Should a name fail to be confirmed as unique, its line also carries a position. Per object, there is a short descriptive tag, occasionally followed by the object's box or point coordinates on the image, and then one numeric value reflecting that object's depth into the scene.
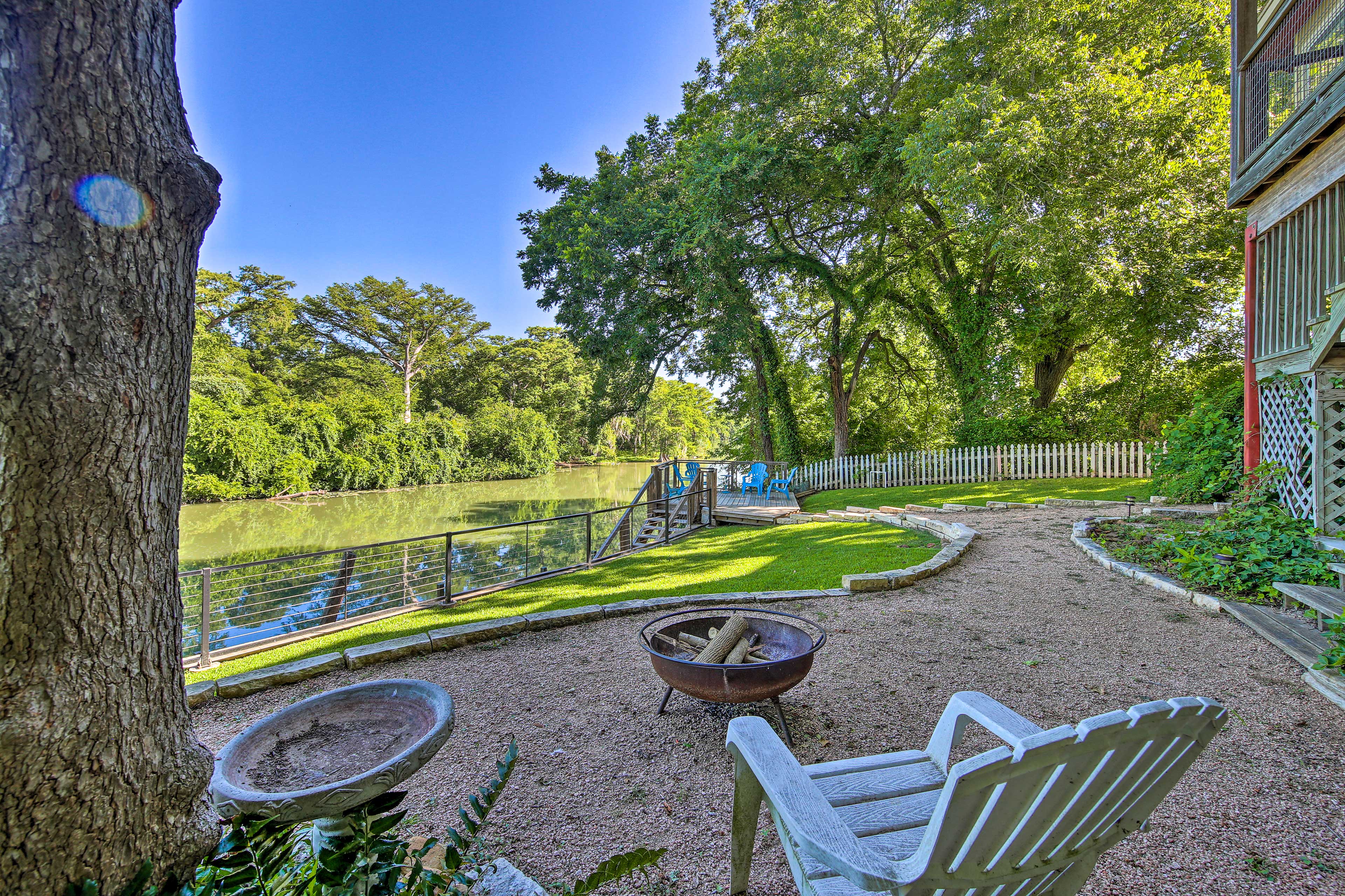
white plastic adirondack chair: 1.08
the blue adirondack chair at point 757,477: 14.00
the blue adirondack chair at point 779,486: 13.63
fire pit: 2.58
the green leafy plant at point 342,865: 1.17
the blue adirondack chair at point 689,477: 14.14
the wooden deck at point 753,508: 11.28
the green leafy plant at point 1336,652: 2.96
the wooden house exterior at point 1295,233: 4.75
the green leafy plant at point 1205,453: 6.68
